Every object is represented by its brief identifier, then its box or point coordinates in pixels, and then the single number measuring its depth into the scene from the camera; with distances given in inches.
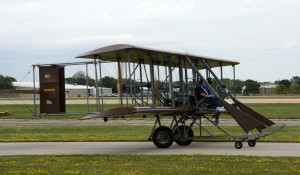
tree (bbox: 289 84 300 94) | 6206.7
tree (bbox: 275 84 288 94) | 6543.3
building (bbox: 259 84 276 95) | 7303.2
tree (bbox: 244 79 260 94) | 6017.2
